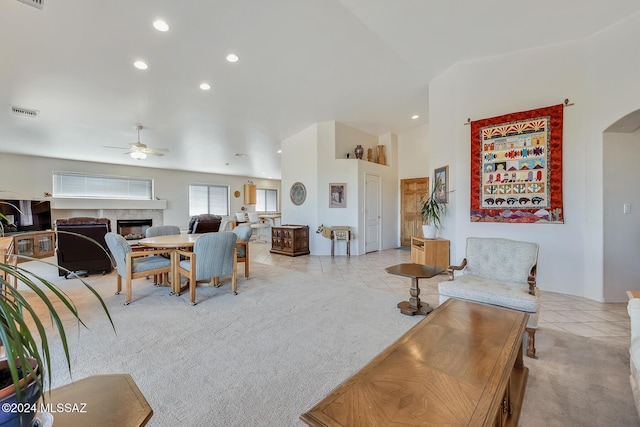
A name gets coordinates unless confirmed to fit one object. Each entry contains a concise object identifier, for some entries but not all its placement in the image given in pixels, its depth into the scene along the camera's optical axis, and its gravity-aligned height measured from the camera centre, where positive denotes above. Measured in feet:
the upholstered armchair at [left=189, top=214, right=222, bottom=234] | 17.39 -0.83
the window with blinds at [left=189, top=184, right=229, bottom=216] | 35.81 +1.77
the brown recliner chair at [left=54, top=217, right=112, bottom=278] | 13.98 -1.90
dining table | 11.25 -1.35
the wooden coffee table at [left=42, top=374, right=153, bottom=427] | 3.11 -2.29
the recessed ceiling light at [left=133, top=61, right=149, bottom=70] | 11.70 +6.29
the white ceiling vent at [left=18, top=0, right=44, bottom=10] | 7.80 +6.03
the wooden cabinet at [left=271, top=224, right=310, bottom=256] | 21.22 -2.19
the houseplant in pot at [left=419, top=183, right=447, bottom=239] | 15.06 -0.11
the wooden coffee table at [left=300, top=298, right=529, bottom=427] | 3.45 -2.49
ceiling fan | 16.10 +3.68
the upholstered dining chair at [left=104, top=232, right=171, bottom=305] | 10.77 -2.05
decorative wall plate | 22.54 +1.52
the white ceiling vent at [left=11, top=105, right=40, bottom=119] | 14.96 +5.57
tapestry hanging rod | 11.57 +4.46
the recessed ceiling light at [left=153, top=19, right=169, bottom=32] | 9.57 +6.56
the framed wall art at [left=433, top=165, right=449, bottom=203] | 14.80 +1.55
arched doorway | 10.91 -0.09
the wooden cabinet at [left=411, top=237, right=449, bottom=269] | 14.62 -2.17
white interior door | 22.47 -0.14
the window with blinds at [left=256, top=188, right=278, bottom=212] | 43.62 +1.97
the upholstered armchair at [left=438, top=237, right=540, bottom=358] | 7.47 -2.23
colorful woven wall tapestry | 11.84 +1.94
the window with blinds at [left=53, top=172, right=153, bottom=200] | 26.43 +2.76
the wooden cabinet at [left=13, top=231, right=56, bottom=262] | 20.16 -2.28
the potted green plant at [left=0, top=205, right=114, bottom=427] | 2.00 -1.11
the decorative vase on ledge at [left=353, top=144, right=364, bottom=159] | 22.16 +4.77
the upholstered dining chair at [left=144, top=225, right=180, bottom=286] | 13.37 -1.10
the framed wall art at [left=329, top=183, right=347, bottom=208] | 21.56 +1.28
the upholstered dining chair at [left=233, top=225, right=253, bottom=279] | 14.19 -1.69
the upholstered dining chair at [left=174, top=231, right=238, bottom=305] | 10.83 -1.89
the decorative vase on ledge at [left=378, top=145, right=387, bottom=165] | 24.50 +4.87
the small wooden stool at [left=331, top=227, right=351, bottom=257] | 20.99 -1.70
